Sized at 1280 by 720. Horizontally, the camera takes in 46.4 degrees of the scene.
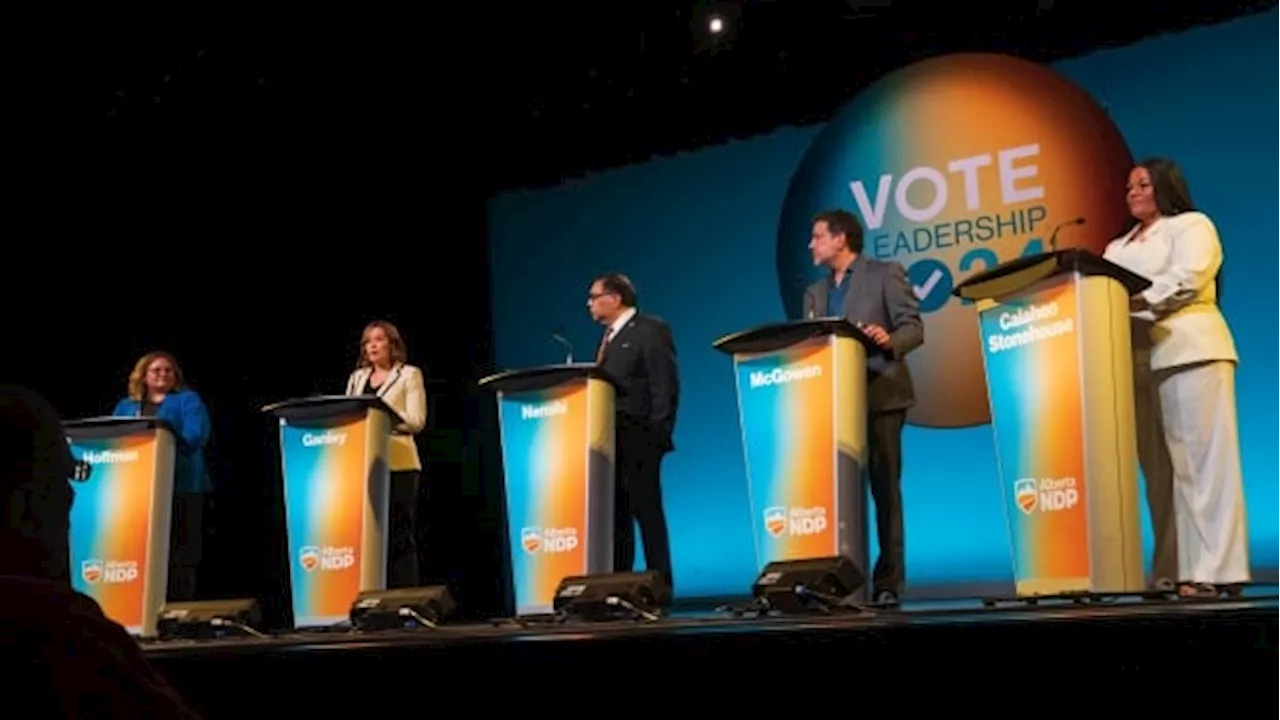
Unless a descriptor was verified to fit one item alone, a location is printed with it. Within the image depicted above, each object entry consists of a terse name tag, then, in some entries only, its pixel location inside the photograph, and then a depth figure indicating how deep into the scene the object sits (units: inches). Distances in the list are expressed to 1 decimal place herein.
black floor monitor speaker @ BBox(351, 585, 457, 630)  157.6
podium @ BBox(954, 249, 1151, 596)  140.3
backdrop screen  221.5
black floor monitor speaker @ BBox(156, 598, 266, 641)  165.0
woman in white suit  166.4
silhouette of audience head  56.4
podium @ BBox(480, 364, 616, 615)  179.2
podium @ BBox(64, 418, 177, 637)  196.2
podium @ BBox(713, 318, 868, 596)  161.3
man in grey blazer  182.9
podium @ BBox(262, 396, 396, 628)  195.5
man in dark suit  204.5
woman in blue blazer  224.4
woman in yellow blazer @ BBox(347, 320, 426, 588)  221.1
